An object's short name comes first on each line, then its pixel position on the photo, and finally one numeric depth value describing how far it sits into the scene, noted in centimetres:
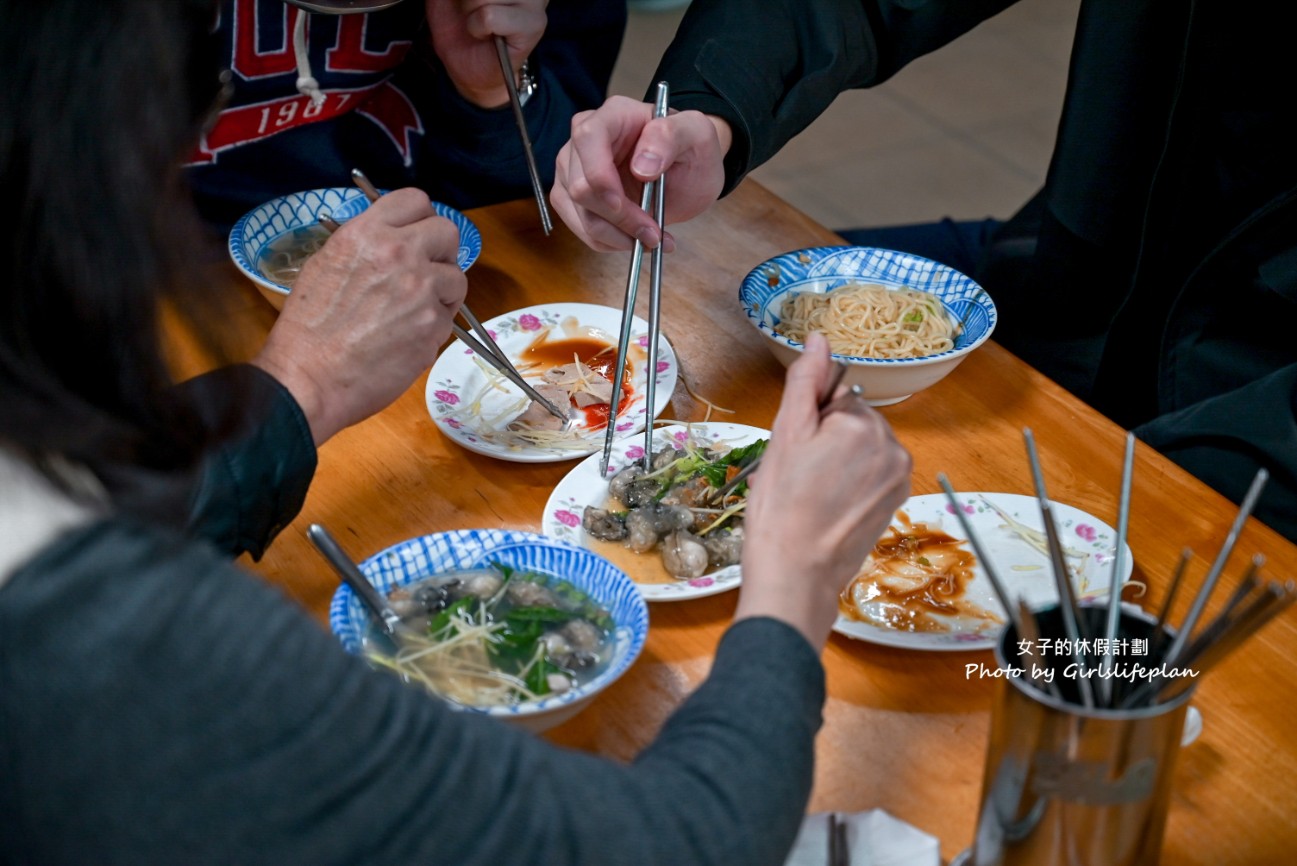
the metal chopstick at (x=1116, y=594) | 78
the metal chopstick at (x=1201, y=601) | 76
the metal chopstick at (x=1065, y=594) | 76
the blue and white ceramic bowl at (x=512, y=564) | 99
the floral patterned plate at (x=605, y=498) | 112
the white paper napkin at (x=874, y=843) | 88
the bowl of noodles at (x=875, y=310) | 140
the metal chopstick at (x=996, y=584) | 77
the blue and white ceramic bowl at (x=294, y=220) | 161
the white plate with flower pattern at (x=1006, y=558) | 107
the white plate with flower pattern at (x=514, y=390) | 135
